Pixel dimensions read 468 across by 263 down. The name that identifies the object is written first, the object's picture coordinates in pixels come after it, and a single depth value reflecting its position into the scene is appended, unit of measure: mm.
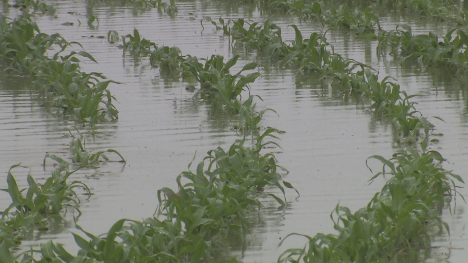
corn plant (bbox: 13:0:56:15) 22969
